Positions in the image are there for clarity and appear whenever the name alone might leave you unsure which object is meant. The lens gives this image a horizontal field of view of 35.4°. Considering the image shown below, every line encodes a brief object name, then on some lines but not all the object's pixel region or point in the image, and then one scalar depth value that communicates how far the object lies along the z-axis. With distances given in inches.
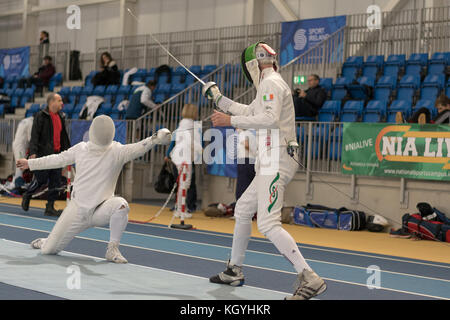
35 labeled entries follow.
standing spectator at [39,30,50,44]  938.1
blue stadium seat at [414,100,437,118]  479.2
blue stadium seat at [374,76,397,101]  537.0
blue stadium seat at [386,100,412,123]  492.7
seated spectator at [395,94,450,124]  430.6
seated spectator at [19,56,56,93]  896.9
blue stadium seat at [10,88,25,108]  903.1
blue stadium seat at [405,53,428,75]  544.4
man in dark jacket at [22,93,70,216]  427.6
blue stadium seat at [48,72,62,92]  893.8
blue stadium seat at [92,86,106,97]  763.4
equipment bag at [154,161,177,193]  515.5
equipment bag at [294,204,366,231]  442.6
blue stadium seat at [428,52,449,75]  531.8
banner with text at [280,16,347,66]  654.5
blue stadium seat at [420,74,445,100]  510.1
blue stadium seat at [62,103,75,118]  756.2
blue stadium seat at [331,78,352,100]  542.9
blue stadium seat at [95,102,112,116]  701.9
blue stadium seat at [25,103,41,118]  806.8
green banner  413.4
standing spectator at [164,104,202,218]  462.3
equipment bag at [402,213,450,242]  393.4
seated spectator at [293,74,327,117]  508.1
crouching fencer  268.8
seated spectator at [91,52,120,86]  782.5
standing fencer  203.3
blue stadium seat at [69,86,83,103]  789.4
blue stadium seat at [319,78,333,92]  554.3
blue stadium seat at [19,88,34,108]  893.8
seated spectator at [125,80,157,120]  621.0
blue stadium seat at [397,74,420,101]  523.8
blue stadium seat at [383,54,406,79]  560.5
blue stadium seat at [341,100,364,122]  513.3
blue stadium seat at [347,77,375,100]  533.0
